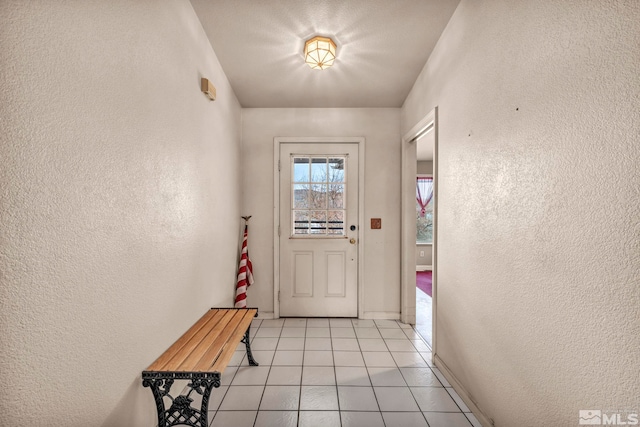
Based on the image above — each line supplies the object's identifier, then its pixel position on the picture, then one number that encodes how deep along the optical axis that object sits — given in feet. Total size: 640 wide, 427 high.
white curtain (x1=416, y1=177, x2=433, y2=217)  21.75
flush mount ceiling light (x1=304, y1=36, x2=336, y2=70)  7.09
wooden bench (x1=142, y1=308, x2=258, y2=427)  4.49
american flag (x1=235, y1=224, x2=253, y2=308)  10.31
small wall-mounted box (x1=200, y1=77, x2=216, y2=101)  6.98
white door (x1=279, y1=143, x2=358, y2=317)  11.38
